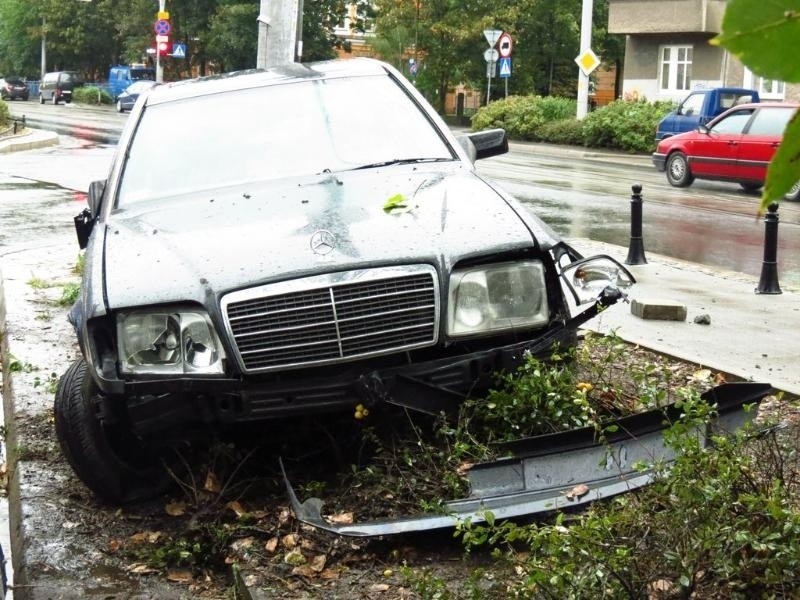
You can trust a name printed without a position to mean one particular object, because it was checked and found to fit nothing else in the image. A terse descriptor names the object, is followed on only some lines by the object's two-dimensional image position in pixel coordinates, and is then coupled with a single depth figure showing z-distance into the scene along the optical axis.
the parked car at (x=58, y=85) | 70.44
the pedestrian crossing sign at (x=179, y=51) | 55.00
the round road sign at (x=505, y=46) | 39.38
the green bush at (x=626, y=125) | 32.81
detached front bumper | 3.91
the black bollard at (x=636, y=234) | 10.83
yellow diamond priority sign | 33.72
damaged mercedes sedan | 4.14
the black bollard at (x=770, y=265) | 9.42
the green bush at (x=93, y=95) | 68.88
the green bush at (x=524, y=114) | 37.88
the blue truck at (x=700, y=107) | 29.39
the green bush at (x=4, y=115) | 36.47
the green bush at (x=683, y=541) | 2.93
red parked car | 19.44
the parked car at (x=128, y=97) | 55.19
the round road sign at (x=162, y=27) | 50.16
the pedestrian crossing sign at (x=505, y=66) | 39.75
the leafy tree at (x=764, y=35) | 0.76
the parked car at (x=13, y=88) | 79.19
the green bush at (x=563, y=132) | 35.31
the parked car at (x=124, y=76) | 68.06
